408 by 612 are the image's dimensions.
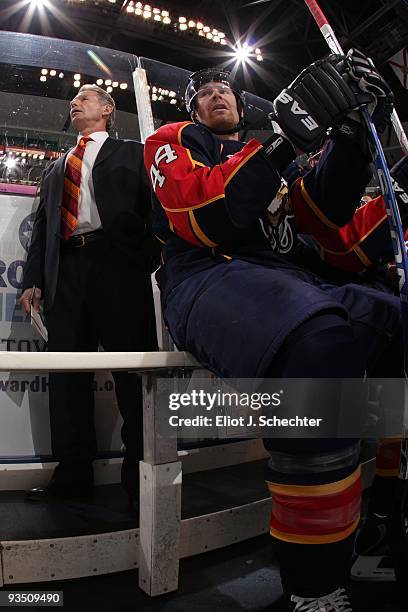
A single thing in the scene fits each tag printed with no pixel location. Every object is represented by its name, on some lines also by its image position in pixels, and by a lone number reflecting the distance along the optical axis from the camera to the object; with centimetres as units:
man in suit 191
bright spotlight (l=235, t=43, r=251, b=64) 750
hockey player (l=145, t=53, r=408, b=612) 95
